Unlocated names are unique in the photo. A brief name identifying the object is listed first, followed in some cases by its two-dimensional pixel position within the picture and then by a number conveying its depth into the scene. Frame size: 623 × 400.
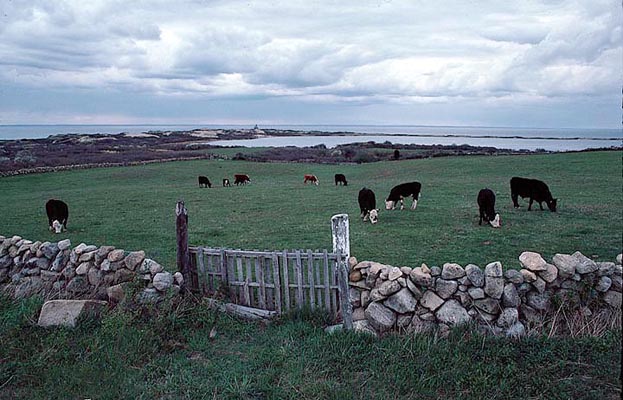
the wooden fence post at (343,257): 8.01
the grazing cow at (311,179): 34.28
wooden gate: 8.20
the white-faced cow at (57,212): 17.27
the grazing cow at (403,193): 19.33
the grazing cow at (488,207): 15.25
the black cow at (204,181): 33.81
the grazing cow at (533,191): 17.89
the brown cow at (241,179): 36.16
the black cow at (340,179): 32.59
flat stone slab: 7.98
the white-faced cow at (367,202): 17.20
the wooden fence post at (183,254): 9.03
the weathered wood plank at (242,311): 8.48
